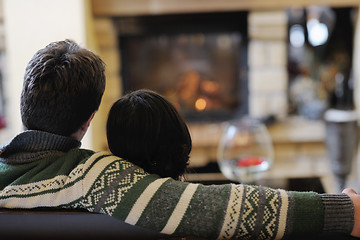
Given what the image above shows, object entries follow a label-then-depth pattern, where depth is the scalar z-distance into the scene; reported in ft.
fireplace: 8.63
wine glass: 4.75
